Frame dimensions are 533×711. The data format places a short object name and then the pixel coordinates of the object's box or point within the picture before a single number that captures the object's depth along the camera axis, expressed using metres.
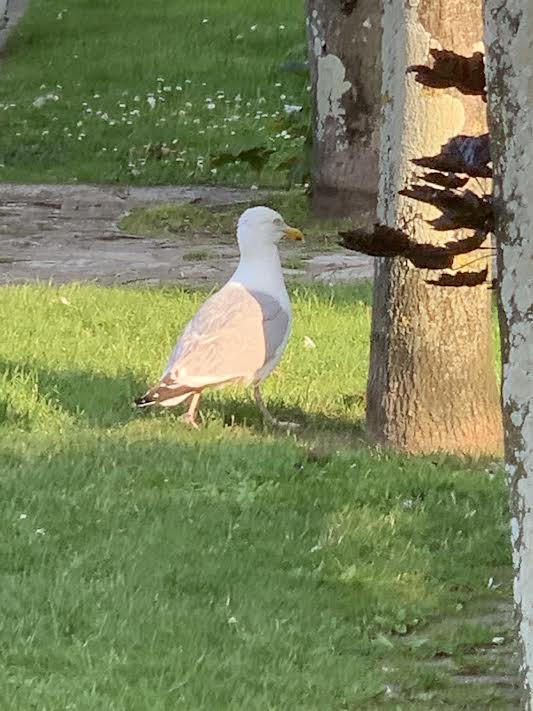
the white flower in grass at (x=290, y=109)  13.29
